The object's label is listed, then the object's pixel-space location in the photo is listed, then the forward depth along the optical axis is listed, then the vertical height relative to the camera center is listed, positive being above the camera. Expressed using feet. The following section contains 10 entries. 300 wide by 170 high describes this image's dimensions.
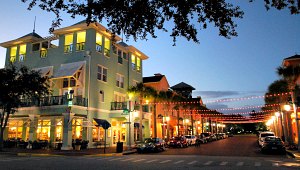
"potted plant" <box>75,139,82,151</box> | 90.85 -5.75
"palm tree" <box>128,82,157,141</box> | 121.29 +16.20
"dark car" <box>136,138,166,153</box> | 89.40 -6.22
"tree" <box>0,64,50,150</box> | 89.04 +14.12
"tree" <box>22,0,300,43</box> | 24.70 +10.83
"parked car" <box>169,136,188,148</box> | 114.83 -6.44
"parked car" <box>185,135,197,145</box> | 126.11 -5.93
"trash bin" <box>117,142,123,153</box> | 83.54 -6.04
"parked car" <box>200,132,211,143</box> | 158.20 -6.35
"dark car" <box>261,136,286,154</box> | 76.04 -5.72
